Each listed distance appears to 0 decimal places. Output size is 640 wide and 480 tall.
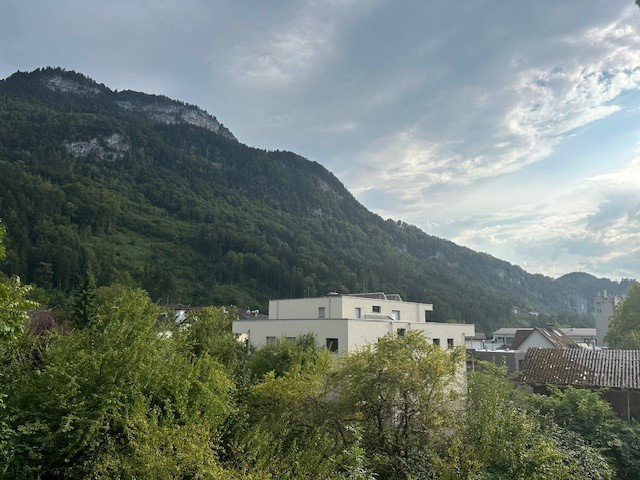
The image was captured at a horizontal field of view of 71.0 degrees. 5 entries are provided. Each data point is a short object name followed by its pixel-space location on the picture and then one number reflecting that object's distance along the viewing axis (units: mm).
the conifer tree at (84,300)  38978
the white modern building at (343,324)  30891
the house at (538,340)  60531
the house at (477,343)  69525
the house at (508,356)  41812
